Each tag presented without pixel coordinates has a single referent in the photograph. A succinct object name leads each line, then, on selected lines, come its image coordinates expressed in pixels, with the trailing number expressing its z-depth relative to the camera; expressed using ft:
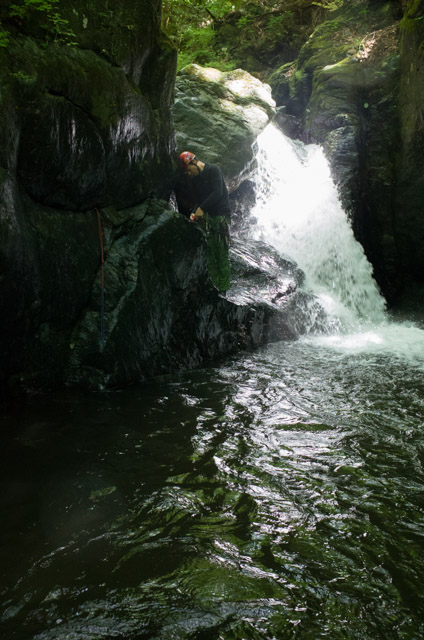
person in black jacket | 25.13
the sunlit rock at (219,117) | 32.50
